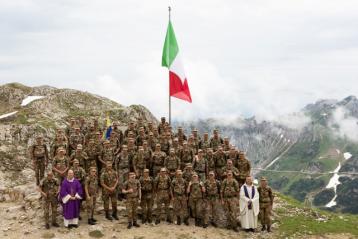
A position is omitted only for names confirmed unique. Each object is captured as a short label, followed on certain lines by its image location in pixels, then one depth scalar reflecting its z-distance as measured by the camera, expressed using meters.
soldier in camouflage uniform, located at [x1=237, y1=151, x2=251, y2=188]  20.61
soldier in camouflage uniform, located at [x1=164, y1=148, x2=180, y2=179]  20.05
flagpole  26.25
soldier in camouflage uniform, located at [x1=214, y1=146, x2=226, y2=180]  20.92
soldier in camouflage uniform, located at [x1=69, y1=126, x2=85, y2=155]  22.45
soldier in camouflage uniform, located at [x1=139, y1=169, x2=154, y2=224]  18.58
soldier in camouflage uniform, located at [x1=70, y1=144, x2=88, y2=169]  19.96
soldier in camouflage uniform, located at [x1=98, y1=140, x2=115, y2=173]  20.48
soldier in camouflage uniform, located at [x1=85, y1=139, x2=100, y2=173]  20.48
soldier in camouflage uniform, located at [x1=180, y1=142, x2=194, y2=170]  20.92
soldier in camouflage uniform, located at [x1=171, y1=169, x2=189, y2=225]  18.62
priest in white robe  18.95
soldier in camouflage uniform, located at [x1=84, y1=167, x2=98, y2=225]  18.16
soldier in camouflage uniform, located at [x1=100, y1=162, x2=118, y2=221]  18.36
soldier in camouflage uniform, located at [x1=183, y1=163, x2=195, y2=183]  19.19
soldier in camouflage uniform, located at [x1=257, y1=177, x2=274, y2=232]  19.16
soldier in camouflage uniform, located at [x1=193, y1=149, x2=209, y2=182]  20.27
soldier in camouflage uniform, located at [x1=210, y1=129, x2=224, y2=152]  23.17
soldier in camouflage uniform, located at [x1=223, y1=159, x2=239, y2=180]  19.72
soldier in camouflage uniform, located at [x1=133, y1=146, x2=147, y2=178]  20.05
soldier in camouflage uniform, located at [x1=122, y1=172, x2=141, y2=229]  18.16
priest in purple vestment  17.67
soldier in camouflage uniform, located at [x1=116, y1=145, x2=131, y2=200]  20.11
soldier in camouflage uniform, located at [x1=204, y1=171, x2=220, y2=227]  18.88
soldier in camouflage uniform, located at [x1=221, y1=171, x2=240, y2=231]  18.89
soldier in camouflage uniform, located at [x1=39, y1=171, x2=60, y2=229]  17.84
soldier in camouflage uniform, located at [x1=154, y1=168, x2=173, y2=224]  18.73
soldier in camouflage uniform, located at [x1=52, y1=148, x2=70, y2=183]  19.03
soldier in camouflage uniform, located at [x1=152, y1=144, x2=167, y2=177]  20.28
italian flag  26.77
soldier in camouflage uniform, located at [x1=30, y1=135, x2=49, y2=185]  21.77
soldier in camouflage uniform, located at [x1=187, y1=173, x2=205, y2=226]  18.72
